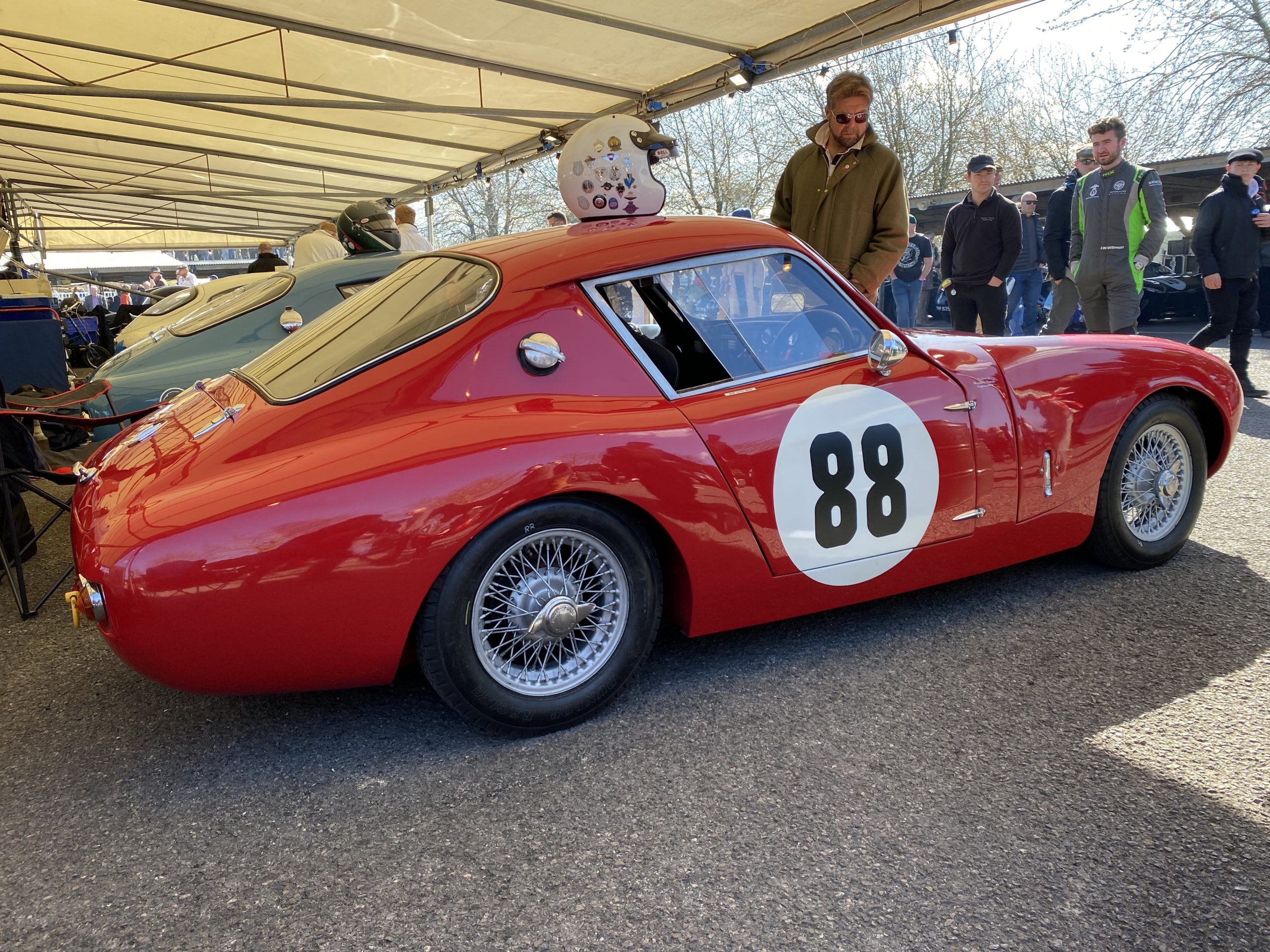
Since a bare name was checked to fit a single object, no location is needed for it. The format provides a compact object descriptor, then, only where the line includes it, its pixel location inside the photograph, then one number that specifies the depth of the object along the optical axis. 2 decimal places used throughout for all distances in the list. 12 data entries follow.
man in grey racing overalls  5.93
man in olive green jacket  3.92
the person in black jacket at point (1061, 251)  6.88
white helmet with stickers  3.26
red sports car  2.09
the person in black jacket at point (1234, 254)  6.91
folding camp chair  3.31
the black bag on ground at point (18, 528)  3.75
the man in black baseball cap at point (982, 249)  6.55
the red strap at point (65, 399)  3.82
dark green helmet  6.77
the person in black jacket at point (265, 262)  10.22
